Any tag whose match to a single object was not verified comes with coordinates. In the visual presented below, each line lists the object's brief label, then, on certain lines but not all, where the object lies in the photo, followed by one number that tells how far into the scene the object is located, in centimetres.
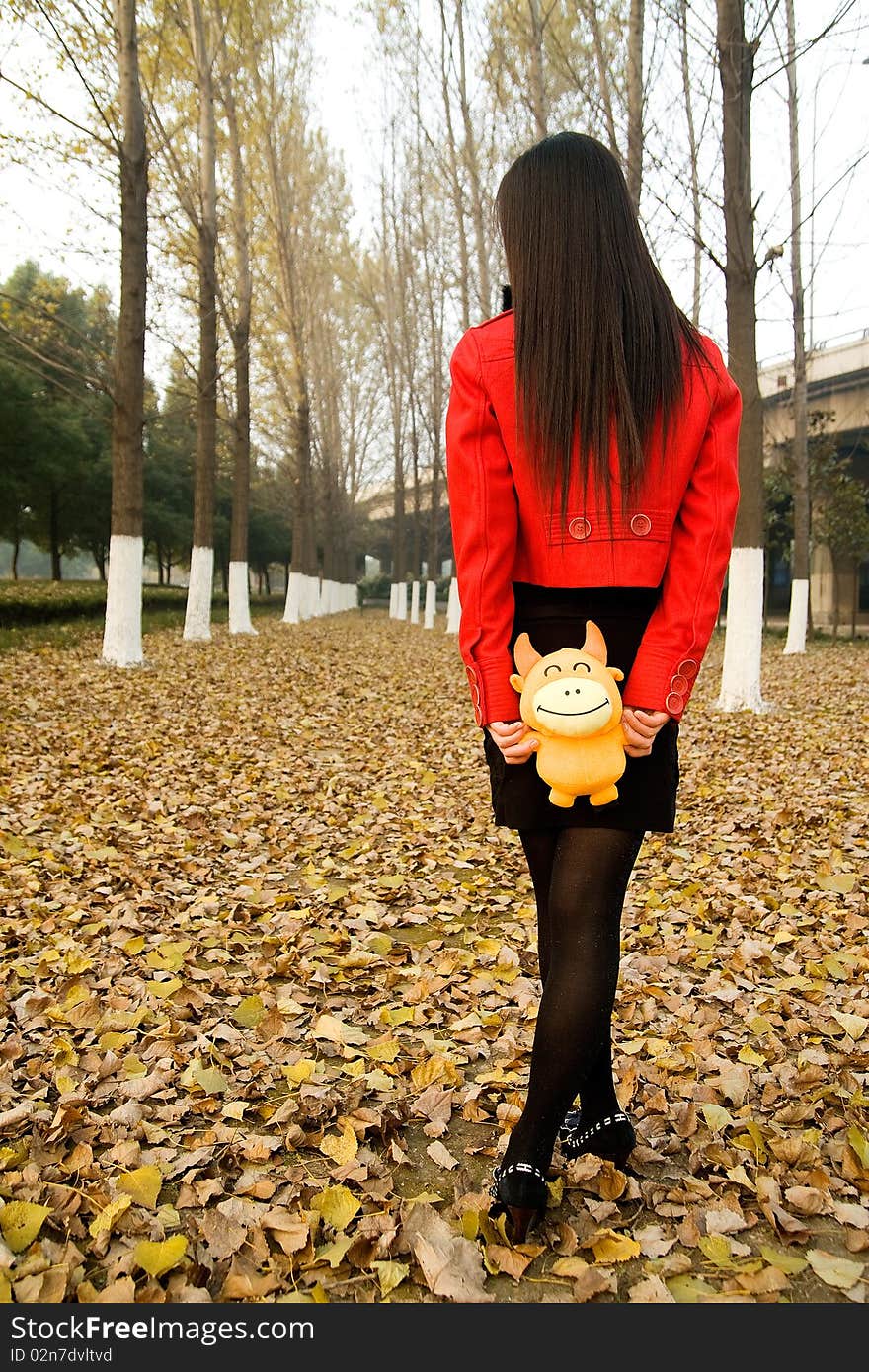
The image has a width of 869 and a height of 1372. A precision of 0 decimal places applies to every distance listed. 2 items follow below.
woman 191
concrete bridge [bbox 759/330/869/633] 2912
